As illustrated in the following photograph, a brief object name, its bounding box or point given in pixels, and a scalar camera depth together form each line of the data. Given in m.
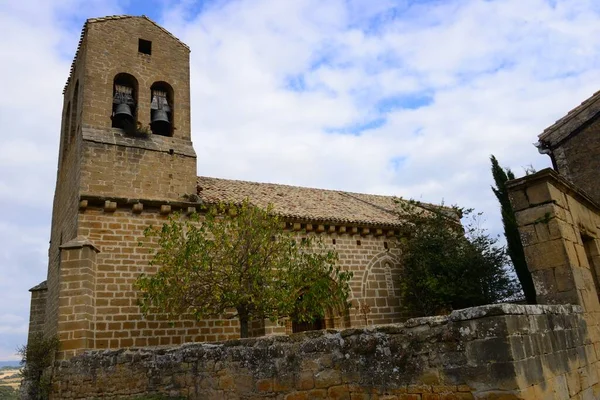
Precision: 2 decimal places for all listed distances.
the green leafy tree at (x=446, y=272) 14.07
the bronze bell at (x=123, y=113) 13.08
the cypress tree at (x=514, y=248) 13.58
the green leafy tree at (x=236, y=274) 10.11
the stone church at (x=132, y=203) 10.71
